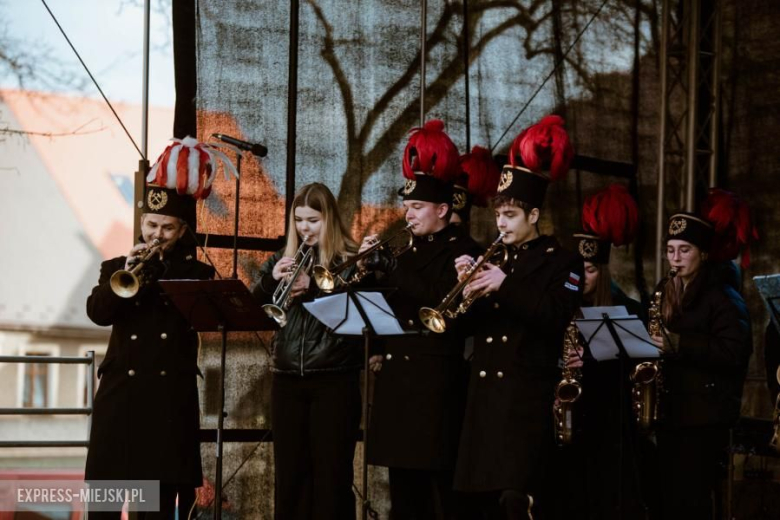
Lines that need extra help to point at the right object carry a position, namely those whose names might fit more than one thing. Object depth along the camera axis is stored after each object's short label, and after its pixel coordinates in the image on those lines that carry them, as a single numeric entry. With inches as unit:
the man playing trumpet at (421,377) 402.3
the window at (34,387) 531.2
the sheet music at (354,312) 387.2
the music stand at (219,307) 390.6
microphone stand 406.3
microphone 475.2
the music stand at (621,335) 430.0
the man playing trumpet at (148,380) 406.6
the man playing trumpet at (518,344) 371.9
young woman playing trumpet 433.1
